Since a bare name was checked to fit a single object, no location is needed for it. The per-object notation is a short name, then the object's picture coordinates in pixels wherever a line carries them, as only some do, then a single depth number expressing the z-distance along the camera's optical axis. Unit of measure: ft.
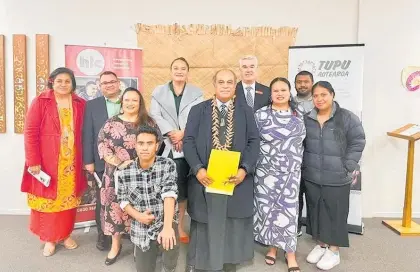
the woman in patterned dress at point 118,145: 8.07
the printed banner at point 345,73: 10.88
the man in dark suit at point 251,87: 9.05
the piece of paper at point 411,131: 11.19
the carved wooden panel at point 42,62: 11.64
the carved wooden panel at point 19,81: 11.63
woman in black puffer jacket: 8.21
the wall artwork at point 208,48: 11.76
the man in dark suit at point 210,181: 7.62
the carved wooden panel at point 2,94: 11.70
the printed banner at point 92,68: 10.69
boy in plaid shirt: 7.22
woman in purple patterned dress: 7.99
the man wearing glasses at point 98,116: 8.93
